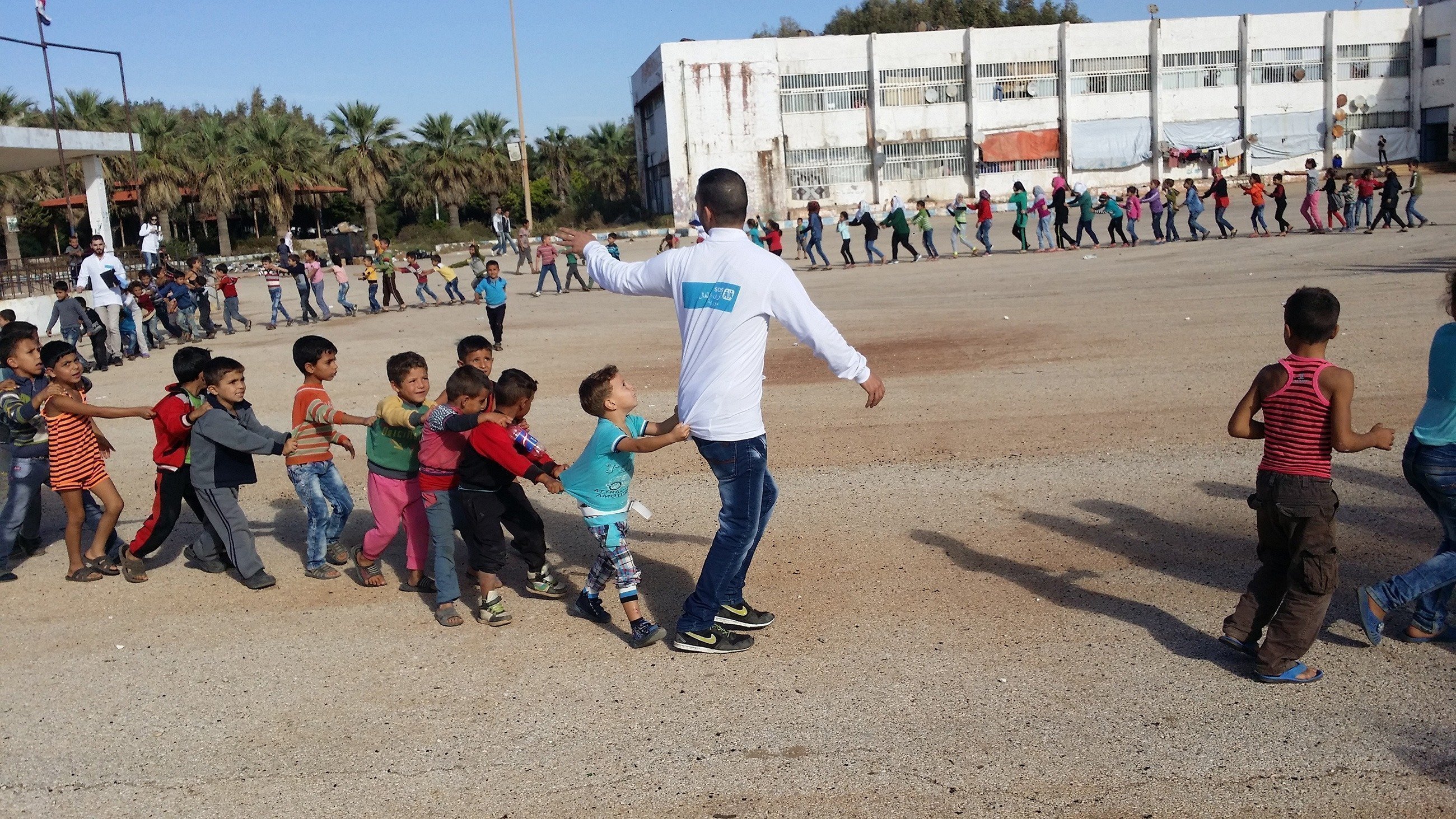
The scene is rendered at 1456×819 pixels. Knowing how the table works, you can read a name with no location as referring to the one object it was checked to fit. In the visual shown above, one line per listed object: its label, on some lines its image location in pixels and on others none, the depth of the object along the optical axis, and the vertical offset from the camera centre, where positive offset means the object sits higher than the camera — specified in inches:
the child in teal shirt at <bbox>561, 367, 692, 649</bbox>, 193.9 -38.2
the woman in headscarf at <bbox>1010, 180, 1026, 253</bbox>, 1076.5 +25.1
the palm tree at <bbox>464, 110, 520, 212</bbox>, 2194.9 +241.9
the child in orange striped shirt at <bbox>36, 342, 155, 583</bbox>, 250.4 -37.9
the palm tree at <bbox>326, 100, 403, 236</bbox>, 2036.2 +232.3
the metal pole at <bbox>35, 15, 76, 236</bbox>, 791.1 +126.7
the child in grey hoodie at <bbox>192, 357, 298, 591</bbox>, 235.5 -35.7
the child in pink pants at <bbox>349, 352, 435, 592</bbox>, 231.6 -43.2
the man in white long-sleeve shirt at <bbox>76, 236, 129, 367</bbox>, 653.3 +5.5
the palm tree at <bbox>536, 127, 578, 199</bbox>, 2603.3 +249.0
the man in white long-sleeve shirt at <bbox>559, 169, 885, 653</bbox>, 177.6 -13.4
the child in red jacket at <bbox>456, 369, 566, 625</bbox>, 206.5 -44.6
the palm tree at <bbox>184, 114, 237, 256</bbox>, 1846.7 +193.5
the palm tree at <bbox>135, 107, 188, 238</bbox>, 1812.3 +204.9
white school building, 1962.4 +240.2
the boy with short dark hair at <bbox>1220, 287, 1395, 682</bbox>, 166.2 -36.7
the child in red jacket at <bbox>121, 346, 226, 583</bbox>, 243.8 -37.4
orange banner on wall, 2009.1 +170.6
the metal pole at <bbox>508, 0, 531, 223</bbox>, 1543.2 +222.5
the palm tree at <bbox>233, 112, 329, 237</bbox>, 1899.6 +220.2
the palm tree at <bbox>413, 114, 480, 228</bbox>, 2172.7 +223.8
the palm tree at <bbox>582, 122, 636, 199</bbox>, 2571.4 +239.7
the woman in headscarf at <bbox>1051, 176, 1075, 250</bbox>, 1043.3 +29.6
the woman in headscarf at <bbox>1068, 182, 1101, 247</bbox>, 1019.3 +24.9
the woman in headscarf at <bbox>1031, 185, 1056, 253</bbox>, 1072.2 +21.9
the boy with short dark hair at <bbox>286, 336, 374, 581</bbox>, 240.5 -37.9
